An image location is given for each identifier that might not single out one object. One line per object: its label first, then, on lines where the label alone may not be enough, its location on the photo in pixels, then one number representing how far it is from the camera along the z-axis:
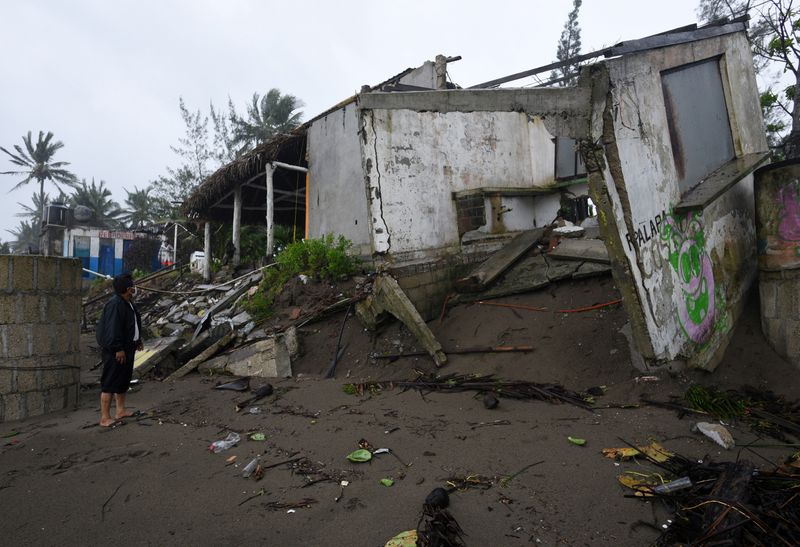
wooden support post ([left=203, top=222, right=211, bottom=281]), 12.98
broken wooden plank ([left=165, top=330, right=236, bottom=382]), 6.35
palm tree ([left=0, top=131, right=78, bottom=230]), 35.44
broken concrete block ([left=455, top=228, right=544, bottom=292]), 6.43
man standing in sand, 4.23
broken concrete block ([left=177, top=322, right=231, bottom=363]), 7.04
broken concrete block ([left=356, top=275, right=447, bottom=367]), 5.44
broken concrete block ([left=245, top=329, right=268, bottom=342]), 6.63
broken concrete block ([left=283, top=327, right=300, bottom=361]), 6.24
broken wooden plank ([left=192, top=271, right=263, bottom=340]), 8.07
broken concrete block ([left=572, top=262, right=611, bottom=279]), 5.76
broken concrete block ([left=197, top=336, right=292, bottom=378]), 5.90
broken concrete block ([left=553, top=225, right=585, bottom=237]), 7.27
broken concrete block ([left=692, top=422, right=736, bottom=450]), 3.00
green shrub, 7.56
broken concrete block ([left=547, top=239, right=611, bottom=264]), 6.03
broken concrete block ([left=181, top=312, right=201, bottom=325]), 8.80
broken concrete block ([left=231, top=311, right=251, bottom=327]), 7.43
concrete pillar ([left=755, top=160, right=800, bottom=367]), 4.44
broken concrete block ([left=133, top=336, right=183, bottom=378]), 6.44
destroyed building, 3.76
